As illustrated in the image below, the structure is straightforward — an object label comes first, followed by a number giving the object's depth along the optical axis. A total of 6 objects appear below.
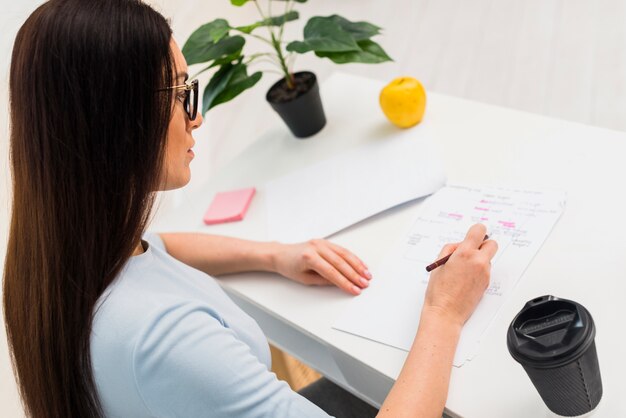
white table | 0.89
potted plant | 1.41
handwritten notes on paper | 0.99
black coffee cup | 0.73
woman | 0.79
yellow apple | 1.36
